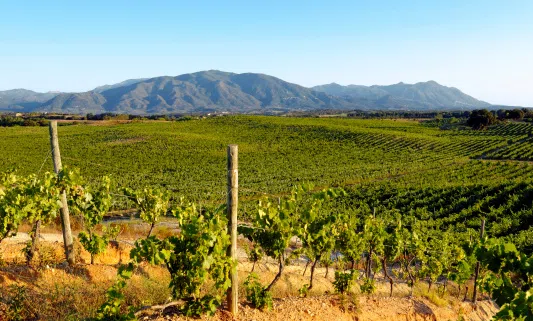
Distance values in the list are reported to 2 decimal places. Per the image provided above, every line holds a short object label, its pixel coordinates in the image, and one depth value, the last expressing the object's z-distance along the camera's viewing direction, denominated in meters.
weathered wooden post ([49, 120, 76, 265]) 10.09
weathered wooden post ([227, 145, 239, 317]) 6.60
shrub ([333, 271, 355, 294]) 9.37
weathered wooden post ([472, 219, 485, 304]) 11.43
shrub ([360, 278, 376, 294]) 10.60
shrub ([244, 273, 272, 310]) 7.41
